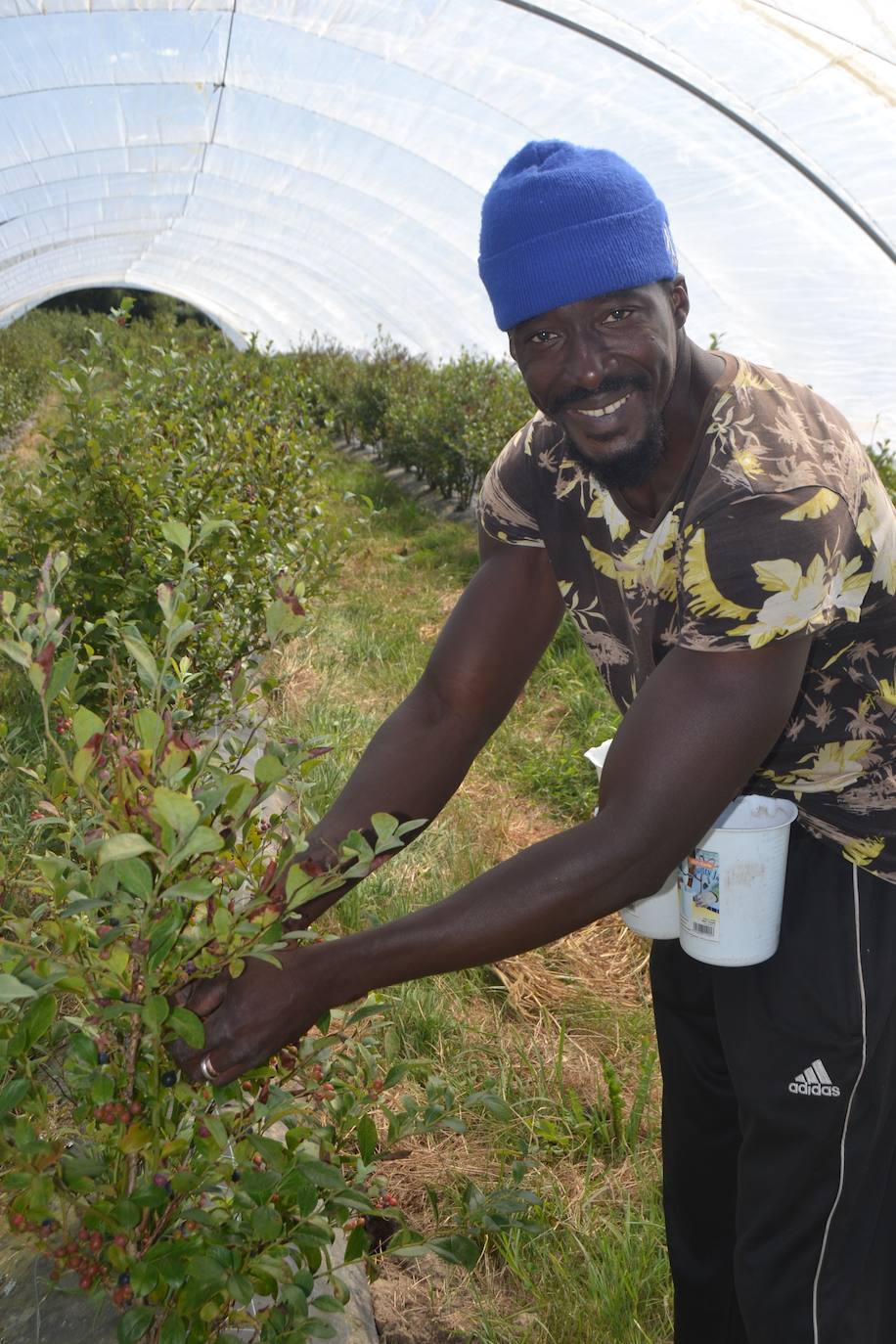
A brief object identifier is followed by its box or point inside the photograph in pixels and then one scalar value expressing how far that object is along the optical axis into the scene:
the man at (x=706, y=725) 1.38
